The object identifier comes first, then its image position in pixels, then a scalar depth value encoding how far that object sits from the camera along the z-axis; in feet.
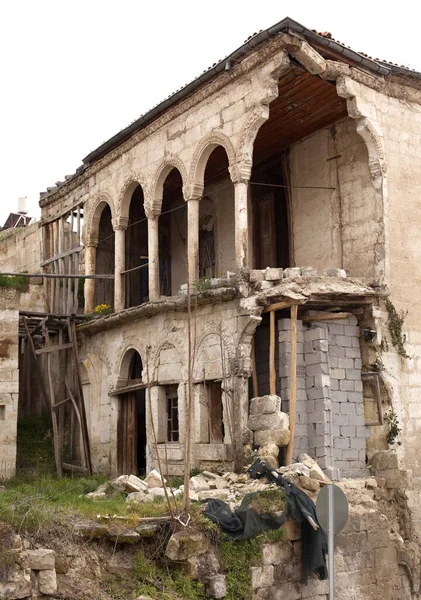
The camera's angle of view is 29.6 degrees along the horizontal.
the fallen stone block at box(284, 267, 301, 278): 46.47
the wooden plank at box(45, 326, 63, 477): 55.83
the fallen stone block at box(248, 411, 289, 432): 43.91
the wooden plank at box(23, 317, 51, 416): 58.08
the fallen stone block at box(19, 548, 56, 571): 28.30
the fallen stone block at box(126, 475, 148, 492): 40.42
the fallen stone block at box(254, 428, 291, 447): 43.65
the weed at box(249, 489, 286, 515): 35.85
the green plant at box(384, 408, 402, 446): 46.65
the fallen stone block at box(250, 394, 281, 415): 44.29
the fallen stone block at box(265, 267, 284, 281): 46.73
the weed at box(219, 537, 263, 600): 33.71
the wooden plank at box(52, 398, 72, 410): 57.50
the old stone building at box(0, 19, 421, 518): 46.34
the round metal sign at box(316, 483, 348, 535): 26.76
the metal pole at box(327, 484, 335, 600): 26.25
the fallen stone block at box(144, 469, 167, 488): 41.92
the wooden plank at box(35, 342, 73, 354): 57.00
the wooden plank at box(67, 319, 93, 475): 58.85
